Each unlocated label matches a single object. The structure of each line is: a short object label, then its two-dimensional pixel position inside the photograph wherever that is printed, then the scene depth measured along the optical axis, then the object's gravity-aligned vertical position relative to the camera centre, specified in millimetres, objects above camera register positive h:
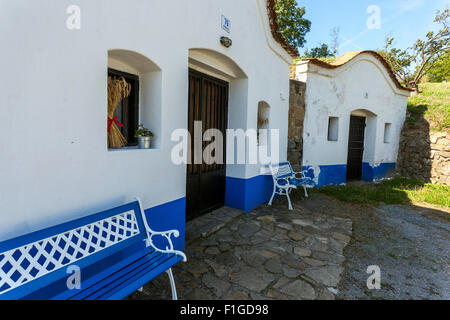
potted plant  2652 +6
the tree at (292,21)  20500 +10160
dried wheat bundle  2416 +333
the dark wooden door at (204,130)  3953 +126
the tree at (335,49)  20662 +7852
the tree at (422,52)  15016 +6522
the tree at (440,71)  20694 +6485
